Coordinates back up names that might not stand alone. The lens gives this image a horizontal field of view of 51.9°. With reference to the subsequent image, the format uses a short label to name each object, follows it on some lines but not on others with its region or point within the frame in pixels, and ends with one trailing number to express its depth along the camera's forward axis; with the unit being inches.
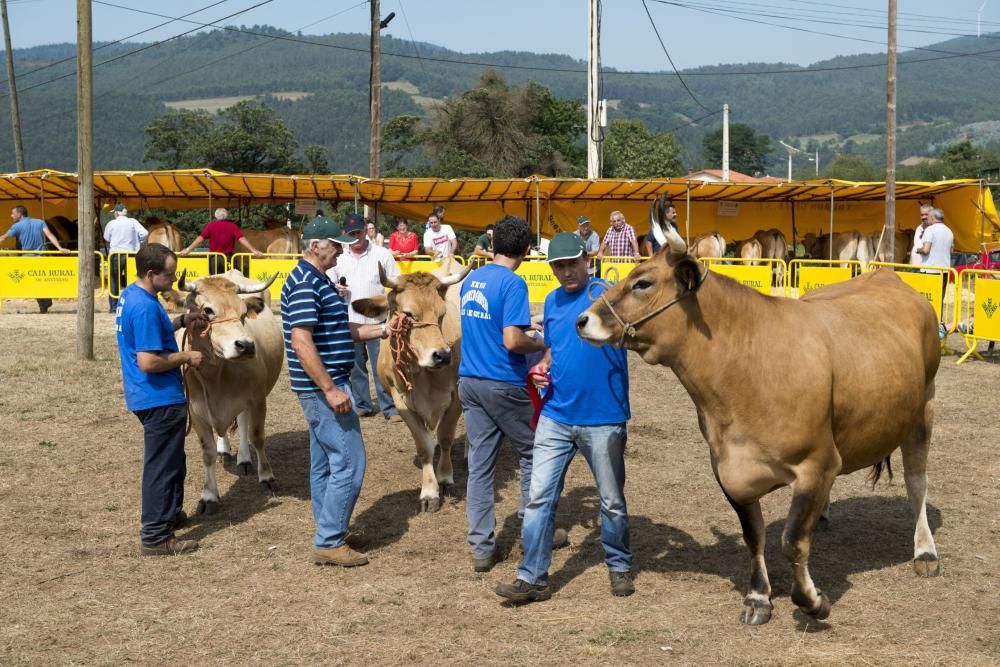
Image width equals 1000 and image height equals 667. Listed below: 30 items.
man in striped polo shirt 245.1
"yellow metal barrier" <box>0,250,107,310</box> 802.2
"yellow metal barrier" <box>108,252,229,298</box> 791.7
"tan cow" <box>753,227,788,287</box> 1039.6
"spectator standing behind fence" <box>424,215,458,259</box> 824.9
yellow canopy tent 936.3
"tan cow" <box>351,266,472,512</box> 290.0
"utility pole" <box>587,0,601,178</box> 1018.1
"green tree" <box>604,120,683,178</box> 3816.4
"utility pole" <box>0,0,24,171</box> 1413.0
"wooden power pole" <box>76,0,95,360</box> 539.8
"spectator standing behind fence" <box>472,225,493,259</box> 793.9
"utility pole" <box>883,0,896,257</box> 907.4
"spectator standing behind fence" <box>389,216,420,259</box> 837.8
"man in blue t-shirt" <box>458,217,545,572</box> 244.1
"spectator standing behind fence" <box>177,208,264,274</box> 785.6
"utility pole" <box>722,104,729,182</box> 2410.2
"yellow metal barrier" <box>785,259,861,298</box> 812.6
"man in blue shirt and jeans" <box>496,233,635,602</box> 224.2
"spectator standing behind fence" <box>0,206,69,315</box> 810.2
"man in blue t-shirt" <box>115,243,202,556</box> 259.8
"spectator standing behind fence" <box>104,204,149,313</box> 808.9
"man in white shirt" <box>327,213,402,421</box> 392.2
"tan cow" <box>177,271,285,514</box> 292.7
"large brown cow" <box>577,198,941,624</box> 208.4
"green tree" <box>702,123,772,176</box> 6184.5
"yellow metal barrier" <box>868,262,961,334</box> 586.9
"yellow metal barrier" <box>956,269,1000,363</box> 565.0
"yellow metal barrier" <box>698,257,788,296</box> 851.1
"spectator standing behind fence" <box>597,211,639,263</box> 839.1
